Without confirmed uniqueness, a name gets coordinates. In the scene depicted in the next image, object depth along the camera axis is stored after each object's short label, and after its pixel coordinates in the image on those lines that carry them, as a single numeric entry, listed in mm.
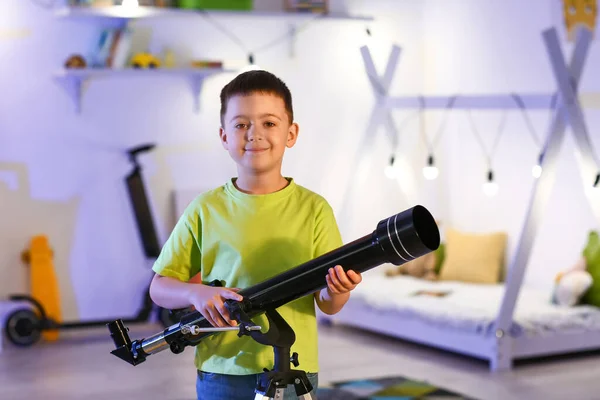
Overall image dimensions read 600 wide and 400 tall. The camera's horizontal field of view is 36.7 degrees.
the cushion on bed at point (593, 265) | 4645
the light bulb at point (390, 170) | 5430
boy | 1562
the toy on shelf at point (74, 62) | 5312
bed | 4332
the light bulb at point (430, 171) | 5051
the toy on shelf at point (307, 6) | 5762
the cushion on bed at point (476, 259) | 5477
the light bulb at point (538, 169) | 4160
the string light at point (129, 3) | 5027
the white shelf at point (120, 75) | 5297
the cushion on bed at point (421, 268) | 5742
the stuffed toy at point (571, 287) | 4586
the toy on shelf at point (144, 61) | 5406
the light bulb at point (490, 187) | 4930
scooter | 5121
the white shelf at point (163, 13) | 5199
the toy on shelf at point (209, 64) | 5535
